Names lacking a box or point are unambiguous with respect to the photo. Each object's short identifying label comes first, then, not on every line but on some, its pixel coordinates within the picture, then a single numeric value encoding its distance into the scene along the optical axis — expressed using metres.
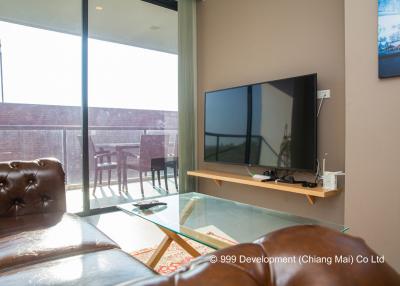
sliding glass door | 2.87
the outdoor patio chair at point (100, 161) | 3.22
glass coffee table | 1.65
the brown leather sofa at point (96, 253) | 0.64
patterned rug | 2.19
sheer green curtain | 3.67
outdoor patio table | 3.38
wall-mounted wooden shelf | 2.33
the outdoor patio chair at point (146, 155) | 3.51
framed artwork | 1.82
